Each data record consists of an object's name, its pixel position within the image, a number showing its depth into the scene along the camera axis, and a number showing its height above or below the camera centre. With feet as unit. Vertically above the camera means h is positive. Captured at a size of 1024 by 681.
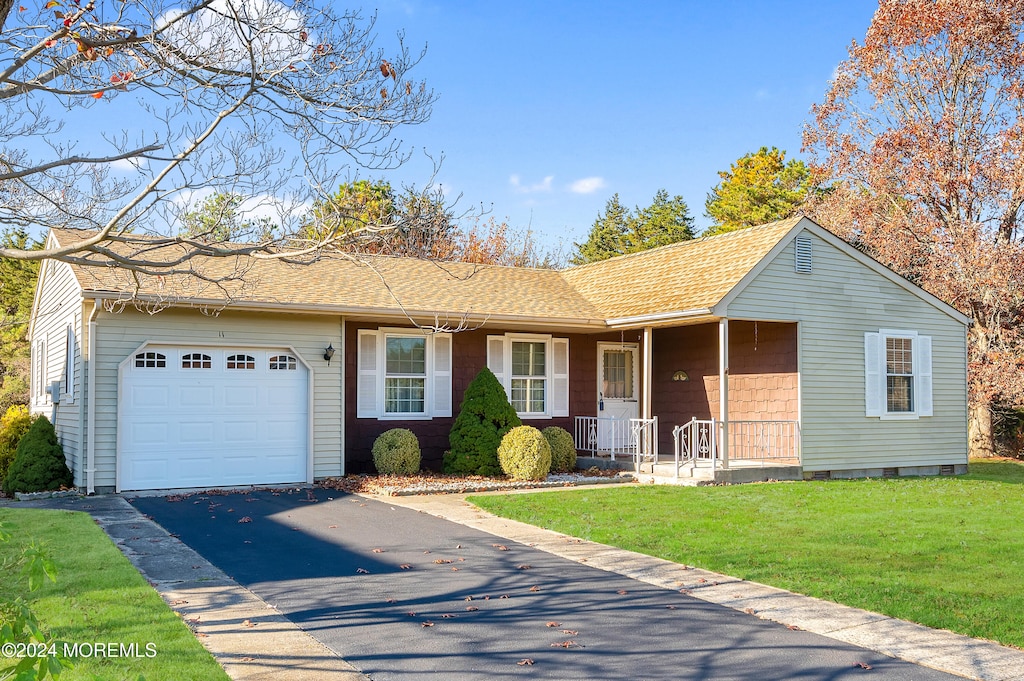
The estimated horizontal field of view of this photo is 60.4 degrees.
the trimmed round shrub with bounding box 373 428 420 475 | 48.73 -3.99
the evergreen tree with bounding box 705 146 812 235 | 130.41 +29.11
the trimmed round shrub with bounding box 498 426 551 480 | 48.65 -4.13
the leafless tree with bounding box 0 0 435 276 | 22.84 +8.18
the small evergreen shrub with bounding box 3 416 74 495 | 44.37 -4.20
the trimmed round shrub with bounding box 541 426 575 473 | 53.62 -4.19
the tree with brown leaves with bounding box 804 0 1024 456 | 76.28 +19.69
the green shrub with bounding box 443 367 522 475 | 50.39 -2.68
